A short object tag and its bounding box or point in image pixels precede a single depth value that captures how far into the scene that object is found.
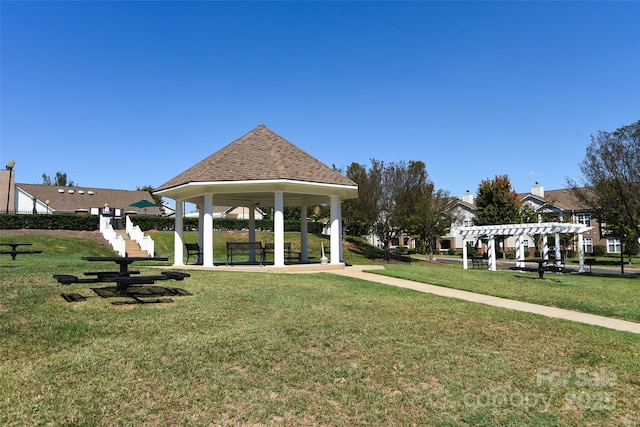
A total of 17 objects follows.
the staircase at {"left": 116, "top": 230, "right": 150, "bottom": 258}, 28.83
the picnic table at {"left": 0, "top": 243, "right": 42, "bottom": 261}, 17.97
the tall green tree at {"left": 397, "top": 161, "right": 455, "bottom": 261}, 37.22
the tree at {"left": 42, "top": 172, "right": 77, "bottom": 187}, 101.25
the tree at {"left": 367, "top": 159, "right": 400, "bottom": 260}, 37.19
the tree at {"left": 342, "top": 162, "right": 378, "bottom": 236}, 36.91
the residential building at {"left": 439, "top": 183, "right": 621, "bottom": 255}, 55.62
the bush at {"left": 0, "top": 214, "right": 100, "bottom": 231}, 32.44
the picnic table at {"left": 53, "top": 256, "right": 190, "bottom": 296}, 8.48
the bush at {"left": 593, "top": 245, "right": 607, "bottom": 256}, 54.97
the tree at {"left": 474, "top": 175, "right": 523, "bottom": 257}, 45.84
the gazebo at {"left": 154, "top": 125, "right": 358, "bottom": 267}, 17.52
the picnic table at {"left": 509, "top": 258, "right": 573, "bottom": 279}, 17.27
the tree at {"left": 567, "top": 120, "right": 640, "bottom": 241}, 23.41
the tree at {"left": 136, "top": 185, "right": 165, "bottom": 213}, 70.25
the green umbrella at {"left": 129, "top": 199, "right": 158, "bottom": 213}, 37.71
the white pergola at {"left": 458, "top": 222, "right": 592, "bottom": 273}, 25.08
